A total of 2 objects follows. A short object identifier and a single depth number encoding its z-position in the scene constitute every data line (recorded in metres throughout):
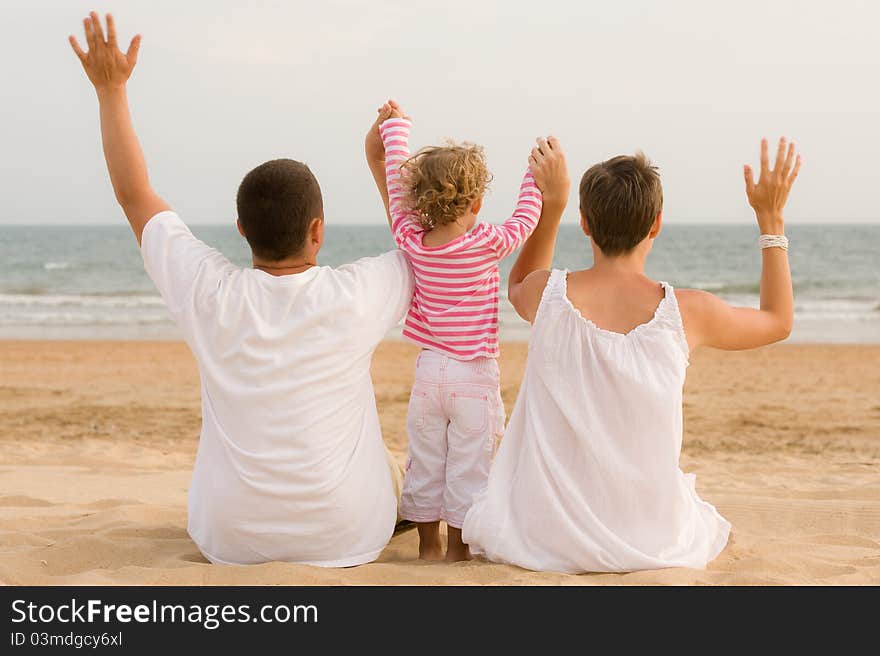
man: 3.45
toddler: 3.72
